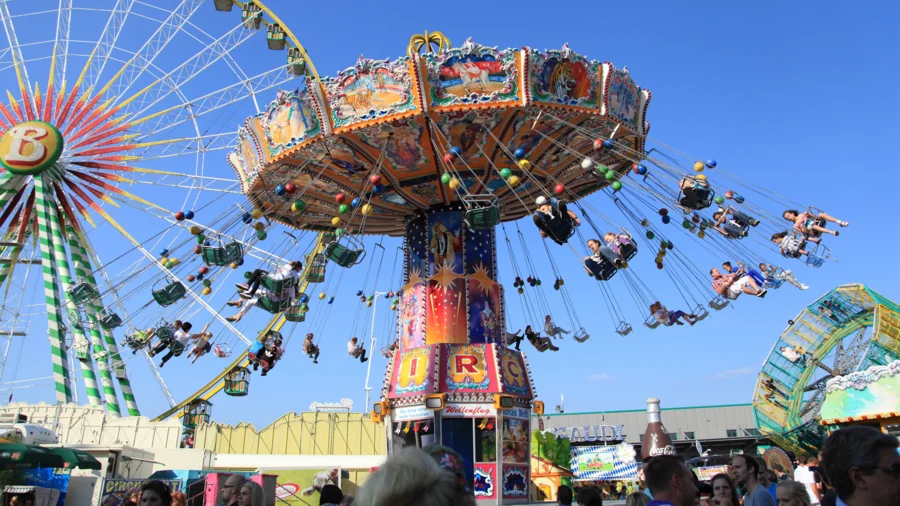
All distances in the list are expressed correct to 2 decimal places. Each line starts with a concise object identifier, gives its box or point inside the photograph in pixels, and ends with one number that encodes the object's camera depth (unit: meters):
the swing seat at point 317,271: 15.08
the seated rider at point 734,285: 12.09
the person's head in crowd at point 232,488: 4.48
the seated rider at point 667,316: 13.81
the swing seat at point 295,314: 15.55
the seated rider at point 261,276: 13.17
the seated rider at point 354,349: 16.39
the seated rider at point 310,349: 16.31
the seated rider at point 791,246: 11.31
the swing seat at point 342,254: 12.78
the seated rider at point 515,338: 16.03
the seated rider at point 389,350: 15.60
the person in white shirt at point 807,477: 7.55
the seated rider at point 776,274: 11.66
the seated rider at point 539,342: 15.98
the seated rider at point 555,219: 11.50
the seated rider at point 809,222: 11.06
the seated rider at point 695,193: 11.27
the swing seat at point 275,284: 13.03
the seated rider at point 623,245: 12.22
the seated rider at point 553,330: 16.06
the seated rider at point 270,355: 16.23
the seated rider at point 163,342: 15.08
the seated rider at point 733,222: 11.78
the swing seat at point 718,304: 12.75
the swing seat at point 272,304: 13.20
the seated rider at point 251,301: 13.22
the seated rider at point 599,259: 11.94
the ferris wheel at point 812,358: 28.28
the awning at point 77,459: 13.68
